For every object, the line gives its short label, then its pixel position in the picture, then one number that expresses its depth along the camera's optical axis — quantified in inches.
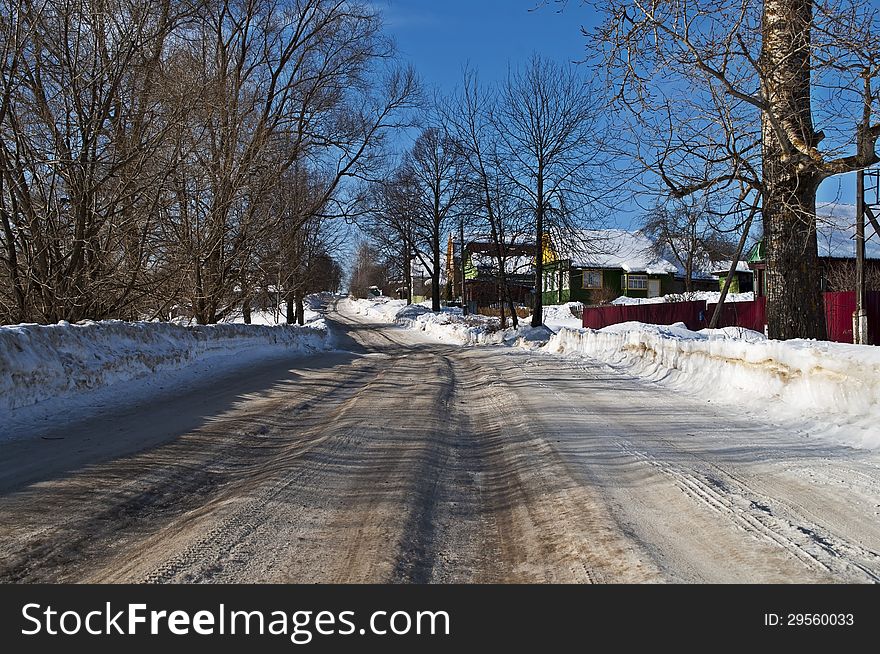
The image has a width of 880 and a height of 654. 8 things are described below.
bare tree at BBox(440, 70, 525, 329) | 1194.0
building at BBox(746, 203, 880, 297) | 1212.5
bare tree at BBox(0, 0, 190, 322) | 459.8
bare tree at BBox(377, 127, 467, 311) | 1640.0
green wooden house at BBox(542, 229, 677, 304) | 2529.5
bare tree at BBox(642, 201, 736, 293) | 2204.7
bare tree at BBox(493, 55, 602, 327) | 1151.6
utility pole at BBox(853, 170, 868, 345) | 628.4
